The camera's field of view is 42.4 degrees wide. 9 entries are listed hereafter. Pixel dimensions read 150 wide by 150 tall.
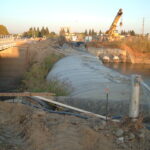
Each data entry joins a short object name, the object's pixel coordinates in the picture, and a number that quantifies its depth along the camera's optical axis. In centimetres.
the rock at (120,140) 361
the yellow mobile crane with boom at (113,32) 5131
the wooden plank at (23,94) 488
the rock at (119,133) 374
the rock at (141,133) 371
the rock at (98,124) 391
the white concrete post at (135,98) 402
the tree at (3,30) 6125
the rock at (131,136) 367
